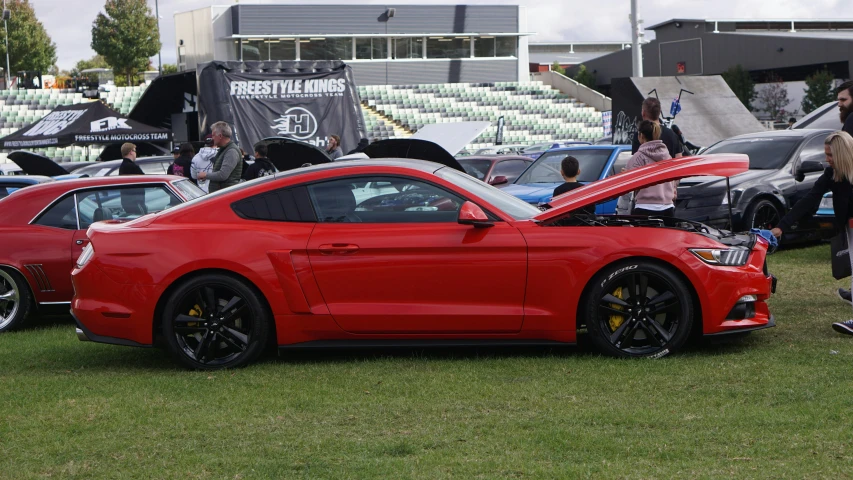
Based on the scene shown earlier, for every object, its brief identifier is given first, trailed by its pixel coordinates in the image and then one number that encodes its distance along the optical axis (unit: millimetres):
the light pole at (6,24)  63797
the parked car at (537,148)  29325
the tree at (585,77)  65750
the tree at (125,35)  74688
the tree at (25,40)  71812
